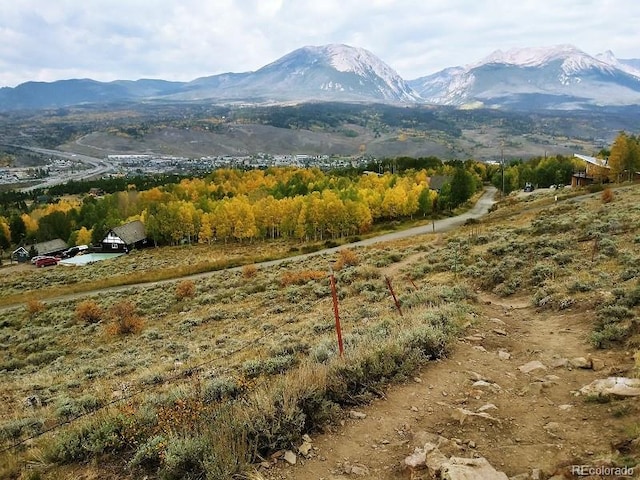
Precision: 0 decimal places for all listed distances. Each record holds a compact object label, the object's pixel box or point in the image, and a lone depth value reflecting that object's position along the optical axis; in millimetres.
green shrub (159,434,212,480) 5961
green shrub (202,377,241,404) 8469
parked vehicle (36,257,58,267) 73094
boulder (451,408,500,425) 7181
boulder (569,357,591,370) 9086
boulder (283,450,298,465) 6371
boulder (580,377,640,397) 7296
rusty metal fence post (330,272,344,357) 9258
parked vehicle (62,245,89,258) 81362
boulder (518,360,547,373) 9262
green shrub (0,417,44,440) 9295
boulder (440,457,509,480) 5566
